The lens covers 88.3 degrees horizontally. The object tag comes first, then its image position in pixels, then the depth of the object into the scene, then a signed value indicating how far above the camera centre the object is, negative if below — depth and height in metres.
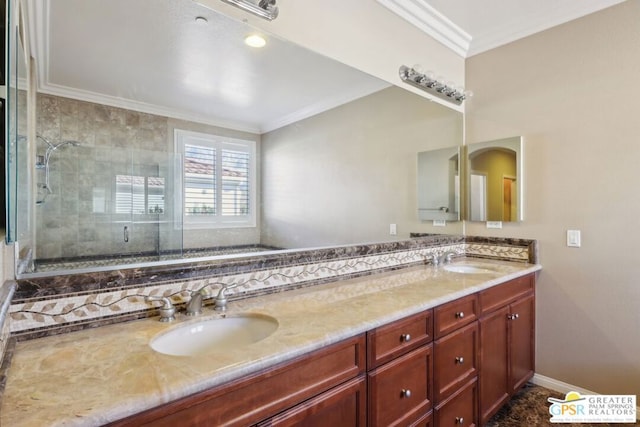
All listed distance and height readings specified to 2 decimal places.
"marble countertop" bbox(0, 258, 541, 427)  0.70 -0.40
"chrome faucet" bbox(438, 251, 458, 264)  2.54 -0.35
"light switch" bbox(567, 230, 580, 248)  2.28 -0.17
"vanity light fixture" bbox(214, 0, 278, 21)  1.47 +0.95
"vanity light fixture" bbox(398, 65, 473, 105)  2.36 +0.98
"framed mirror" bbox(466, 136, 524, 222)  2.55 +0.27
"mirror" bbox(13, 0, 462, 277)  1.18 +0.39
